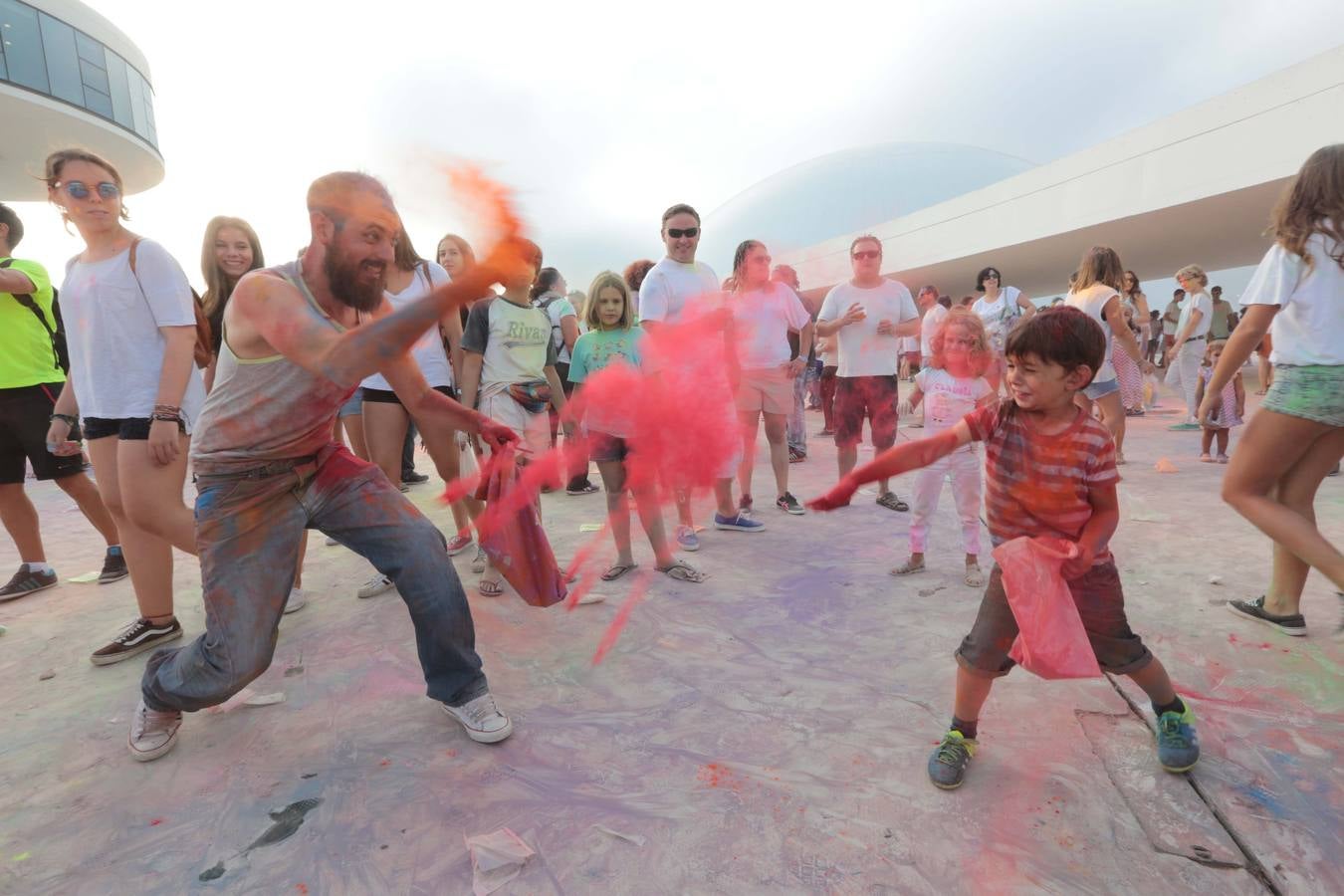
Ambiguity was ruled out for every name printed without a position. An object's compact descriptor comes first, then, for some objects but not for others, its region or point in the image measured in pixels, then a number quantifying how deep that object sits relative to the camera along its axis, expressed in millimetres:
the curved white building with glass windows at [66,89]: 20906
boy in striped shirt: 1771
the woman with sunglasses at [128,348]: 2641
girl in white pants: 3297
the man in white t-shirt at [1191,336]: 6668
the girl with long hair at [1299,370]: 2344
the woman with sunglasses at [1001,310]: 6000
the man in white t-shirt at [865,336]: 4590
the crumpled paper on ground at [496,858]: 1591
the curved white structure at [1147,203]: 10977
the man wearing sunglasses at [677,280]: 3707
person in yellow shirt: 3578
